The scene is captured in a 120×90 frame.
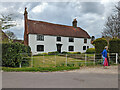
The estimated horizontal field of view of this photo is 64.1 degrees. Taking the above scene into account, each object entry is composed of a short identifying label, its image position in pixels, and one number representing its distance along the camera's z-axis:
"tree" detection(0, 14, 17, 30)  14.85
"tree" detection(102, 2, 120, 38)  18.81
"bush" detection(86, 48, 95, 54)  20.97
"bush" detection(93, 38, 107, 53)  10.34
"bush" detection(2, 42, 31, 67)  8.47
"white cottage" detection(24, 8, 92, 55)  20.75
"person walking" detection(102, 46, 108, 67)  7.75
